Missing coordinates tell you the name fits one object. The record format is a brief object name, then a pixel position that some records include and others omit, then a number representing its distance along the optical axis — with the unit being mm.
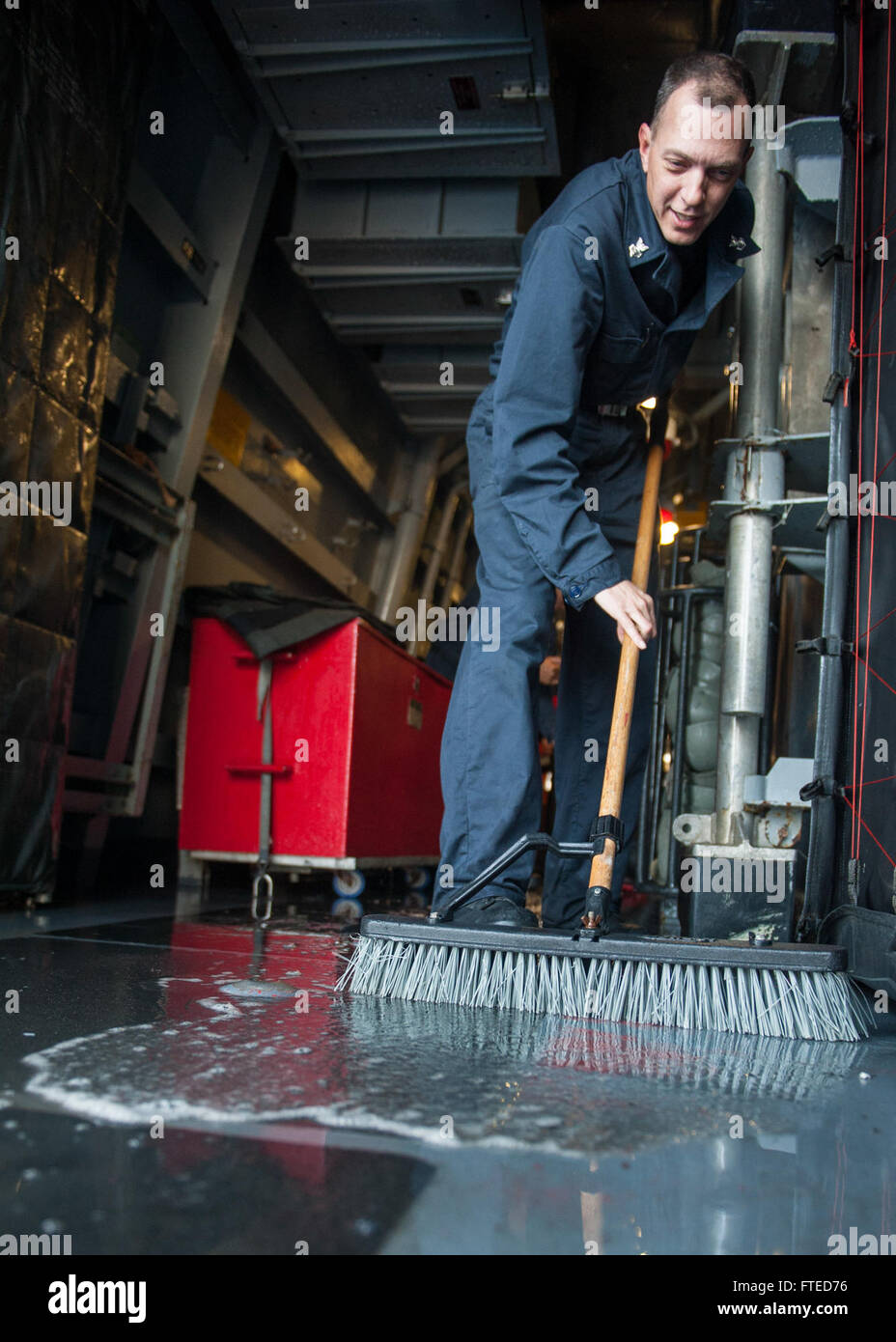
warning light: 3855
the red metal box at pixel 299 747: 3078
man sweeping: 1757
